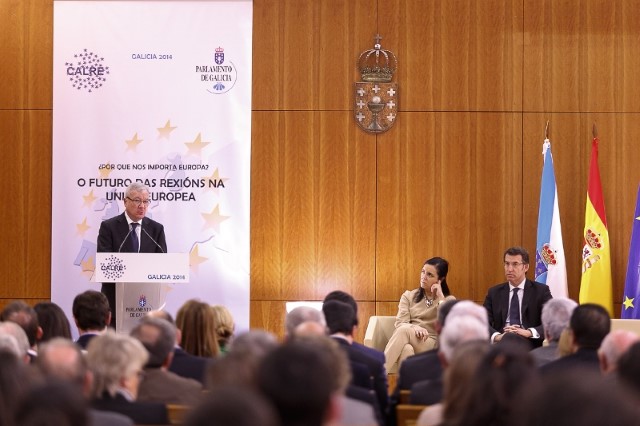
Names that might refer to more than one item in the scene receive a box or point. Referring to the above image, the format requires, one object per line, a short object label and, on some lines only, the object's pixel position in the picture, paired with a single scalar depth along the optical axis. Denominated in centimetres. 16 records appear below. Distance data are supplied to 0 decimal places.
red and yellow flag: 1449
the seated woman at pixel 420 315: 1339
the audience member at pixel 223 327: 920
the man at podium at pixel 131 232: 1279
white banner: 1509
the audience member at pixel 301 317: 843
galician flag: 1441
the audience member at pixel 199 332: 891
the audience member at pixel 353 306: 914
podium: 1227
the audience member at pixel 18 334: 758
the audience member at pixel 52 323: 948
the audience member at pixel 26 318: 900
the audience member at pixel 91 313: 947
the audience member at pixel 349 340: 837
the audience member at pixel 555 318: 930
